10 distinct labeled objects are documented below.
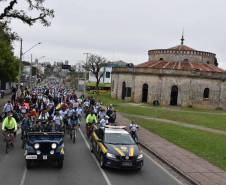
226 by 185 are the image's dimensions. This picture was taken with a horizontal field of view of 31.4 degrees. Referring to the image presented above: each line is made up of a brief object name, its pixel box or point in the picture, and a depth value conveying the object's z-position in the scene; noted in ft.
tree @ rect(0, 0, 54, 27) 99.60
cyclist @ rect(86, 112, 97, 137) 72.13
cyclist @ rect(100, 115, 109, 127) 71.23
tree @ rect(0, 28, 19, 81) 180.65
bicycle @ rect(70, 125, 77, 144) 69.87
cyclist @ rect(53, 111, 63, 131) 66.80
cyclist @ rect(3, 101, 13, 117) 80.98
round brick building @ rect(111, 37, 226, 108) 200.54
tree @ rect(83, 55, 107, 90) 335.22
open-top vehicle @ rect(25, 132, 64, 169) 46.60
